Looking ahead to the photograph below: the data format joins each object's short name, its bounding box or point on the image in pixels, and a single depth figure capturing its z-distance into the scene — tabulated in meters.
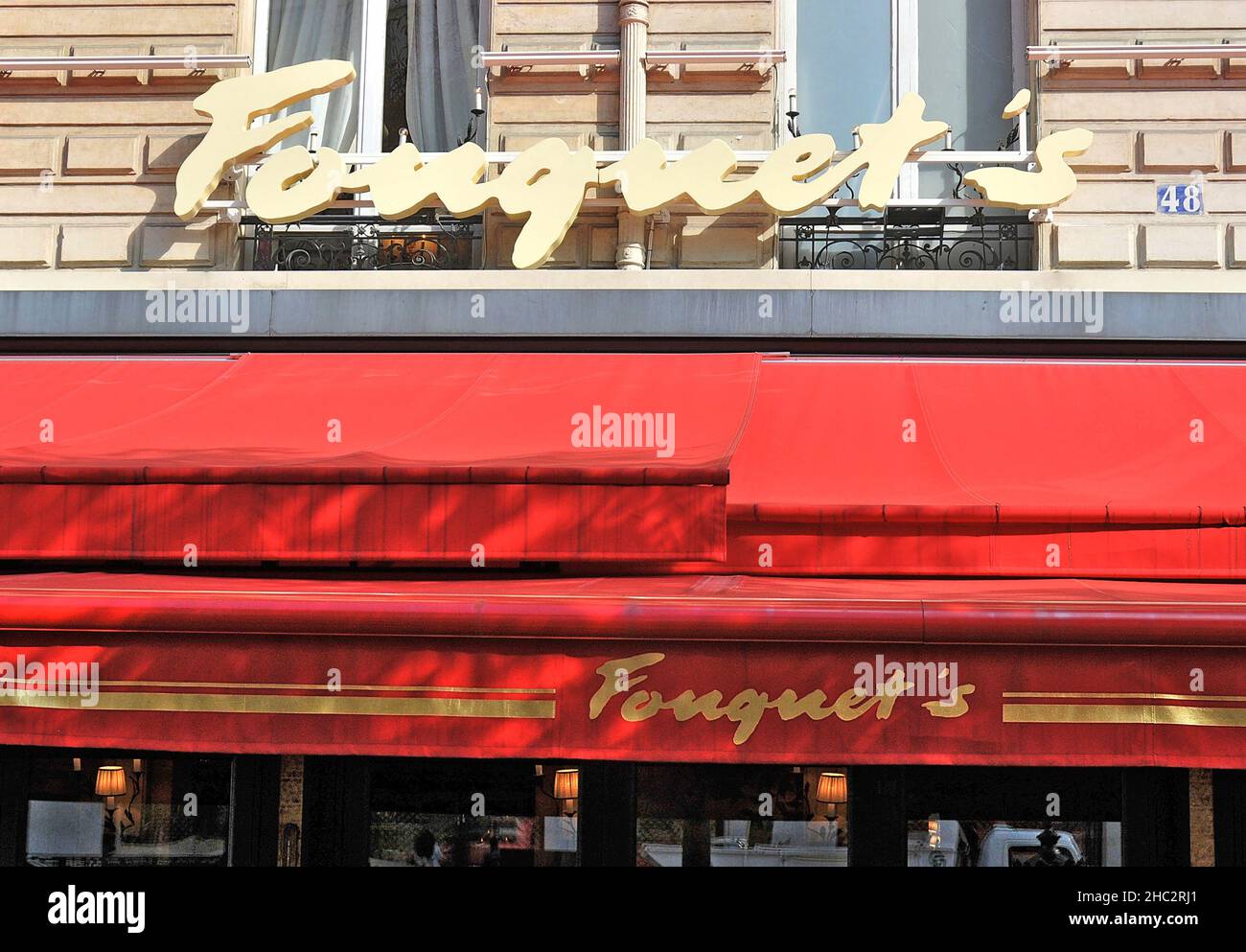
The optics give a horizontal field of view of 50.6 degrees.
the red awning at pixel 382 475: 6.26
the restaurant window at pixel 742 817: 7.21
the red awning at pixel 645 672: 5.49
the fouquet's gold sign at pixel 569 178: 8.17
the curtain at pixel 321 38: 9.58
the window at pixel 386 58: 9.45
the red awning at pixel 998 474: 6.36
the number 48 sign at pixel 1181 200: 8.30
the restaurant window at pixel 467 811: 7.40
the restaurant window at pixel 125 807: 7.47
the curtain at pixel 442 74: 9.42
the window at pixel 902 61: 9.12
